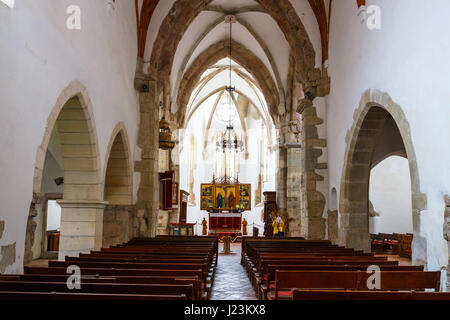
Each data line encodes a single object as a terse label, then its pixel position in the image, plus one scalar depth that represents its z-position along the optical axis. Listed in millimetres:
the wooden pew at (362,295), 3236
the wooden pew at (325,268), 5105
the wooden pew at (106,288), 3408
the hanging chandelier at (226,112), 18516
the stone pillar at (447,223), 5228
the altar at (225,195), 25750
